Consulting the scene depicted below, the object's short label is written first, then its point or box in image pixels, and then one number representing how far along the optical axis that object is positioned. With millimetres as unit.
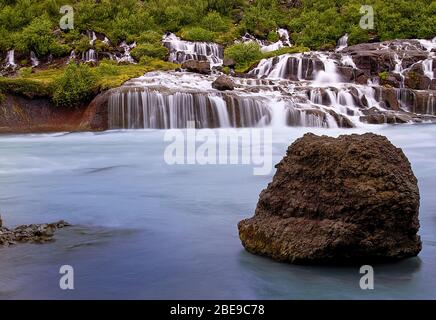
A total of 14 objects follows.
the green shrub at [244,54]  33812
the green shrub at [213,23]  42969
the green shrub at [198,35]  38531
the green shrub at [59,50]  35562
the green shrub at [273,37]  42094
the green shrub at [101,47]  35781
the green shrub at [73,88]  25219
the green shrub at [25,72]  31383
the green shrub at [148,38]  38094
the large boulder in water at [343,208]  5312
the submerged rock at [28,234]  6258
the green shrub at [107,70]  28328
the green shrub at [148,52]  35312
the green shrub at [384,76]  29594
